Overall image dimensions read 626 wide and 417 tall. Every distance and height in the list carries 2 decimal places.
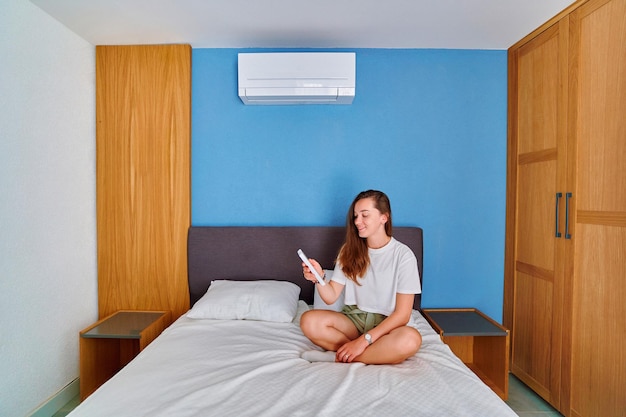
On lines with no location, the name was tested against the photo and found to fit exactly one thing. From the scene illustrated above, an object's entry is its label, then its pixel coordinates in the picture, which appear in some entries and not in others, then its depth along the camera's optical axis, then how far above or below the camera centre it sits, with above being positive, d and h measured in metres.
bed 1.35 -0.72
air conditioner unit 2.48 +0.82
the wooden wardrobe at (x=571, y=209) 1.84 -0.04
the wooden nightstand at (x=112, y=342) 2.26 -0.90
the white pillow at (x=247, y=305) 2.23 -0.62
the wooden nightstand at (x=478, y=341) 2.28 -0.92
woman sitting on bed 1.78 -0.48
